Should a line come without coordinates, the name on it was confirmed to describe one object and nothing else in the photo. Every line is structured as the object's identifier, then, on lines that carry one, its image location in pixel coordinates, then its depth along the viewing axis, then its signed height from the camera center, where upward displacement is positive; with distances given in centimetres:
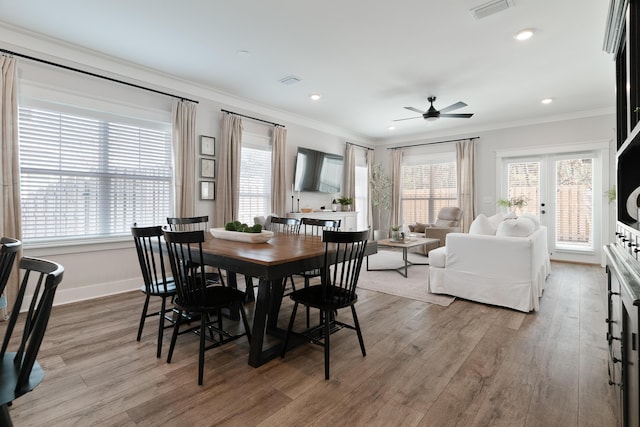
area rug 379 -90
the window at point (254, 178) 544 +63
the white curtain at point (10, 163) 307 +46
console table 609 -2
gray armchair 617 -22
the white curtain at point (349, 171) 761 +103
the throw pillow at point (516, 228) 341 -12
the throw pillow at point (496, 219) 438 -3
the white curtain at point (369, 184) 831 +80
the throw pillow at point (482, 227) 371 -12
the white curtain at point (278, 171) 576 +76
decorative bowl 272 -19
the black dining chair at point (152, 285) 240 -56
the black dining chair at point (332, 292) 212 -56
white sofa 329 -55
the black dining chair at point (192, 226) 313 -16
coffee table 476 -42
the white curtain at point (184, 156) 436 +78
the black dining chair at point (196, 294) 205 -56
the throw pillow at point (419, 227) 712 -24
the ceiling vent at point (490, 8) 273 +178
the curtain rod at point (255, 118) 505 +160
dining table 200 -32
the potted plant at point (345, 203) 720 +27
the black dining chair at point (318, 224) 315 -9
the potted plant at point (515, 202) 656 +30
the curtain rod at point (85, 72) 322 +156
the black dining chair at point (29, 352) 102 -46
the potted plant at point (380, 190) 827 +64
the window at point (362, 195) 814 +51
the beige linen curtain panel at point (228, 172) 490 +63
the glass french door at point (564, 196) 589 +41
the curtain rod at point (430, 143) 703 +170
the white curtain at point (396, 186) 810 +74
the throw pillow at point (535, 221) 410 -5
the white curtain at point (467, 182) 692 +74
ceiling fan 471 +151
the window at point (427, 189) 749 +65
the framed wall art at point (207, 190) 479 +35
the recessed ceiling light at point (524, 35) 315 +179
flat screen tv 628 +89
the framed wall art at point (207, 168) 477 +67
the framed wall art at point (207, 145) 477 +101
